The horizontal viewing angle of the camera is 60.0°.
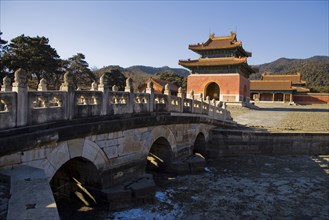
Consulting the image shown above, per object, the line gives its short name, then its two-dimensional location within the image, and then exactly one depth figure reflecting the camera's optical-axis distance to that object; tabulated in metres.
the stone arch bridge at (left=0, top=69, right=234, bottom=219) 4.82
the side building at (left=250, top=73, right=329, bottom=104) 45.12
